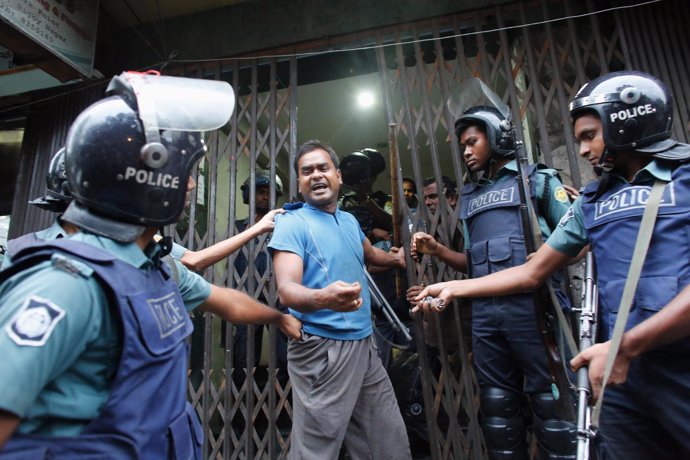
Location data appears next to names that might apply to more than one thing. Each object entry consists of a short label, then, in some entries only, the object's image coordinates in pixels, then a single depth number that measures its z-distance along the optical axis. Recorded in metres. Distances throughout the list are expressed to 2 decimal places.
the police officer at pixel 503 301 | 2.18
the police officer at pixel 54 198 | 2.01
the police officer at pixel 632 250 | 1.43
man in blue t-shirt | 2.10
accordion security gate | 2.96
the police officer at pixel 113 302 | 0.86
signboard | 3.05
